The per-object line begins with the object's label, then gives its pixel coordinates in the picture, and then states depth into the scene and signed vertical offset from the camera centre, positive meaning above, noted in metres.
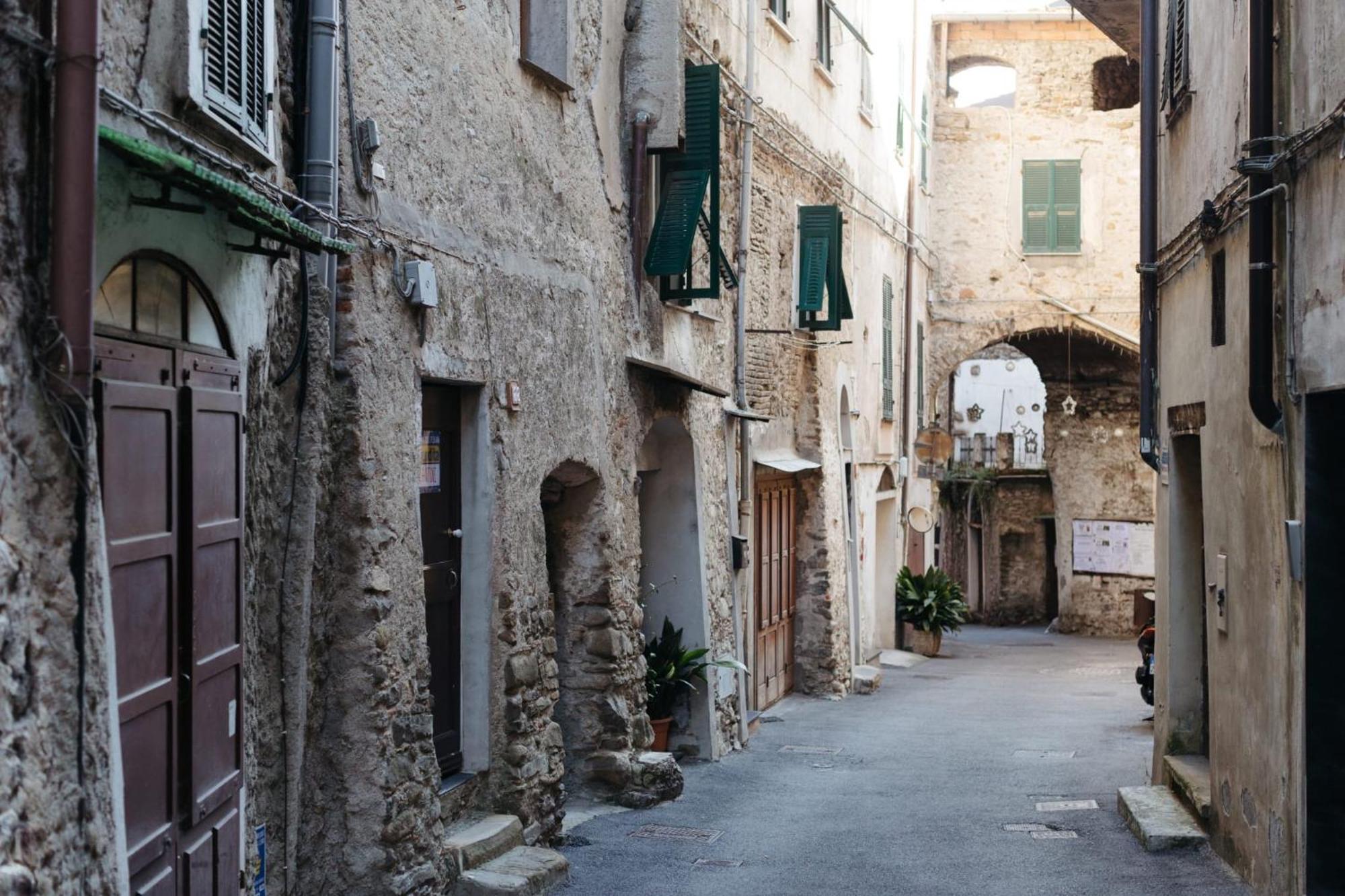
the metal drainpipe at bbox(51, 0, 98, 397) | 3.48 +0.69
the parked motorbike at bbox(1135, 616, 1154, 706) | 13.71 -1.89
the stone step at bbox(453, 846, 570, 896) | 6.72 -1.88
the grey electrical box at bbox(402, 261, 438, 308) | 6.56 +0.83
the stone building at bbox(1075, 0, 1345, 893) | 6.05 +0.22
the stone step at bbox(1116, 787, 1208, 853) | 8.34 -2.08
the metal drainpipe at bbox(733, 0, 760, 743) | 13.12 +1.47
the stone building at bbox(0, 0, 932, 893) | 3.52 +0.18
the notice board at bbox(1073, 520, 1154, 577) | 24.86 -1.41
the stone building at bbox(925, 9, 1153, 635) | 23.23 +3.41
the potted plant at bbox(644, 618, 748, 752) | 11.07 -1.54
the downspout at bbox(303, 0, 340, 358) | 5.86 +1.42
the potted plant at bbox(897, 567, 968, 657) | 20.72 -1.93
